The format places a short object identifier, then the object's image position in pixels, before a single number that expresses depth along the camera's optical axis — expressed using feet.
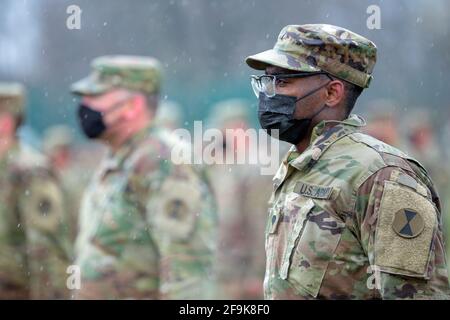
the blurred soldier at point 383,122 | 46.09
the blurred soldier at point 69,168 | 47.01
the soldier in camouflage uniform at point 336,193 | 19.24
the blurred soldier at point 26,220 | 45.88
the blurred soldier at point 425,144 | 47.06
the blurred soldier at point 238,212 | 44.52
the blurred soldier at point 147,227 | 33.91
